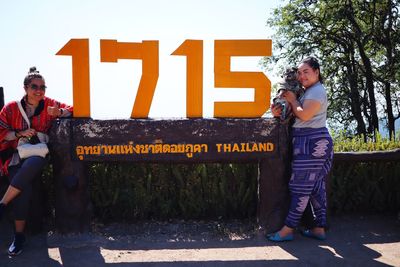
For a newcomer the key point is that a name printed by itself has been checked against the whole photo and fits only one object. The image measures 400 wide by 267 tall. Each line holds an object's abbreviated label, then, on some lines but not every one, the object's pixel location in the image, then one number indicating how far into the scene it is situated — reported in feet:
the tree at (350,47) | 63.52
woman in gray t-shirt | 12.24
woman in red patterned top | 12.03
